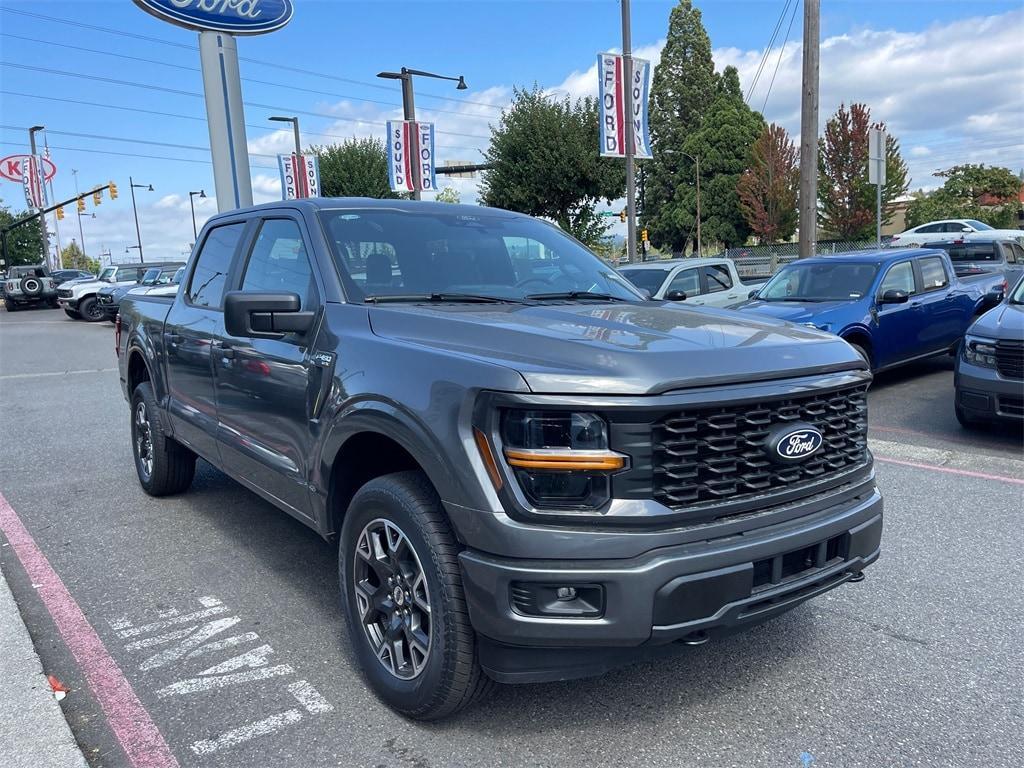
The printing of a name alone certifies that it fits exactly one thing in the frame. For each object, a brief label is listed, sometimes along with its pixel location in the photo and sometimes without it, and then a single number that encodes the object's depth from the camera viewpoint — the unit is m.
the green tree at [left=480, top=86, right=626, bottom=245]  31.84
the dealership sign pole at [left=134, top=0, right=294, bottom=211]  13.45
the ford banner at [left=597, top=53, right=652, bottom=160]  17.52
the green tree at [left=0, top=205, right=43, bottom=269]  72.00
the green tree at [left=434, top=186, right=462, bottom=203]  71.12
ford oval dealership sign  13.34
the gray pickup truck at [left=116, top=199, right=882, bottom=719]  2.41
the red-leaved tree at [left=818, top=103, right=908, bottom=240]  40.84
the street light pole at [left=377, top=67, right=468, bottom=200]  22.36
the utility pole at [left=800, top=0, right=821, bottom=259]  14.45
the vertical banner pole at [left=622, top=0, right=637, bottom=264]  17.53
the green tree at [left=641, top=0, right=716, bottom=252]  56.59
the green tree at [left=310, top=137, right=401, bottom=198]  38.28
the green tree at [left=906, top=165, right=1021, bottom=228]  51.28
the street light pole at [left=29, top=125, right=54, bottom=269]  48.41
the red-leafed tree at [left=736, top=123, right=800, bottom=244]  45.78
